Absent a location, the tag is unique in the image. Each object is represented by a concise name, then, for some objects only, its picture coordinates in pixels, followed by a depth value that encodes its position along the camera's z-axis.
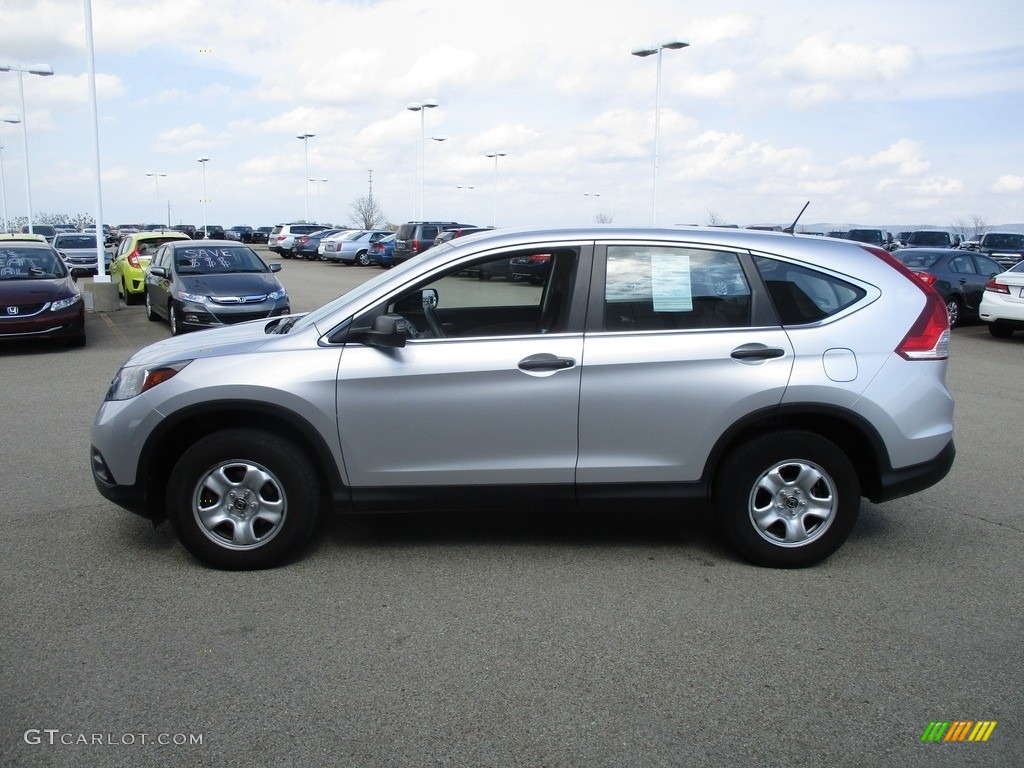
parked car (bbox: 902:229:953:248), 37.86
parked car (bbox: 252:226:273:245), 80.11
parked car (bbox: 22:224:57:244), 57.53
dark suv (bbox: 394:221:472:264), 36.88
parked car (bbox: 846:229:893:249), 39.72
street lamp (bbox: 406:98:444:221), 46.84
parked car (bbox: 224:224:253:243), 81.23
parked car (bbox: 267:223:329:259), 49.81
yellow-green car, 21.12
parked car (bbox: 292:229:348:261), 48.09
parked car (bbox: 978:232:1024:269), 35.75
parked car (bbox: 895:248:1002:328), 18.11
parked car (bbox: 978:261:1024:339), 15.59
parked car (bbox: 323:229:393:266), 41.41
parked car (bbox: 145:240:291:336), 14.66
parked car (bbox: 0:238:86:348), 12.88
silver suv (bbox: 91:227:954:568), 4.65
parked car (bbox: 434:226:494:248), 30.94
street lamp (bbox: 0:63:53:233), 32.76
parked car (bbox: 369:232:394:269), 39.97
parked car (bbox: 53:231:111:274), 36.28
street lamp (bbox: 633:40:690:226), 27.07
